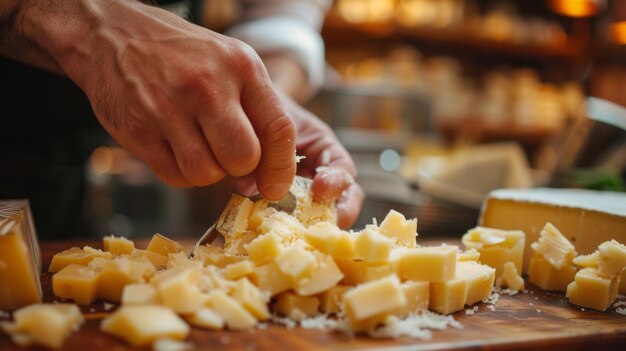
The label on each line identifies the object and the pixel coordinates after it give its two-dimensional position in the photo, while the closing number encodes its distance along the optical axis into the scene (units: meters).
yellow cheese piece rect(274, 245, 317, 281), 0.44
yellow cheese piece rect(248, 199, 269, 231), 0.51
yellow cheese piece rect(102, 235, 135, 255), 0.52
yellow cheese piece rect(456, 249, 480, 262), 0.52
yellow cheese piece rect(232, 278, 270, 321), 0.43
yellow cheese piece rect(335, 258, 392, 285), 0.46
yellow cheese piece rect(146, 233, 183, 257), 0.51
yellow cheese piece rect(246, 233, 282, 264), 0.46
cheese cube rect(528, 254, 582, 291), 0.54
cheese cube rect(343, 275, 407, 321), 0.42
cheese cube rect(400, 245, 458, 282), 0.46
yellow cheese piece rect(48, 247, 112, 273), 0.49
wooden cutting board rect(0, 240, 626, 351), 0.40
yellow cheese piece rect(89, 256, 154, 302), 0.45
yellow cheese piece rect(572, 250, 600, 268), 0.52
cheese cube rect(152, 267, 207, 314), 0.42
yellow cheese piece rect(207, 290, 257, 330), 0.42
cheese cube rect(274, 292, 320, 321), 0.44
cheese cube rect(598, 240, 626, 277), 0.50
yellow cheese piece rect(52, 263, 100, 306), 0.44
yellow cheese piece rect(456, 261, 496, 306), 0.49
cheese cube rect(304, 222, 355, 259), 0.46
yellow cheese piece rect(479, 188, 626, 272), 0.57
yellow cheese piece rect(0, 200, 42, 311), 0.42
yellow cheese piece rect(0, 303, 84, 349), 0.39
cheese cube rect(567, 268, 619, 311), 0.50
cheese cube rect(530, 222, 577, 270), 0.54
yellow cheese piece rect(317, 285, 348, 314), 0.45
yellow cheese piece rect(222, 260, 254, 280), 0.45
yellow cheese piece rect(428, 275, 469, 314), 0.46
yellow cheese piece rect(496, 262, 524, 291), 0.54
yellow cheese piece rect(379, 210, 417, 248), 0.51
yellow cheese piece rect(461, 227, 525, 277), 0.55
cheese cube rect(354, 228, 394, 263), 0.45
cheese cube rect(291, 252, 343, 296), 0.44
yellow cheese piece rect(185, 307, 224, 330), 0.42
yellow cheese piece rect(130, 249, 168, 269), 0.50
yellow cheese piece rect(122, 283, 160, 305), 0.42
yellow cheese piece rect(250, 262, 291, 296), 0.45
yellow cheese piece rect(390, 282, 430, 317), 0.45
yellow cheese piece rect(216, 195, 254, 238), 0.50
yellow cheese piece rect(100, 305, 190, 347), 0.39
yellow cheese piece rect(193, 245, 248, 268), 0.48
